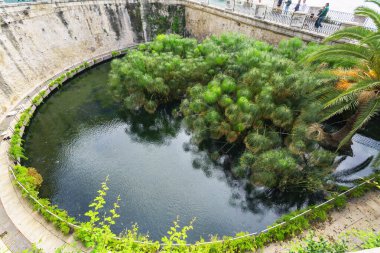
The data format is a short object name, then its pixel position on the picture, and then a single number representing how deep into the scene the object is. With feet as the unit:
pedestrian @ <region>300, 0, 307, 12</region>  52.14
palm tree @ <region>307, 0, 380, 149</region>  28.07
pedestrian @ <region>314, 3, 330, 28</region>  45.29
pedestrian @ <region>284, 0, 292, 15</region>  51.51
